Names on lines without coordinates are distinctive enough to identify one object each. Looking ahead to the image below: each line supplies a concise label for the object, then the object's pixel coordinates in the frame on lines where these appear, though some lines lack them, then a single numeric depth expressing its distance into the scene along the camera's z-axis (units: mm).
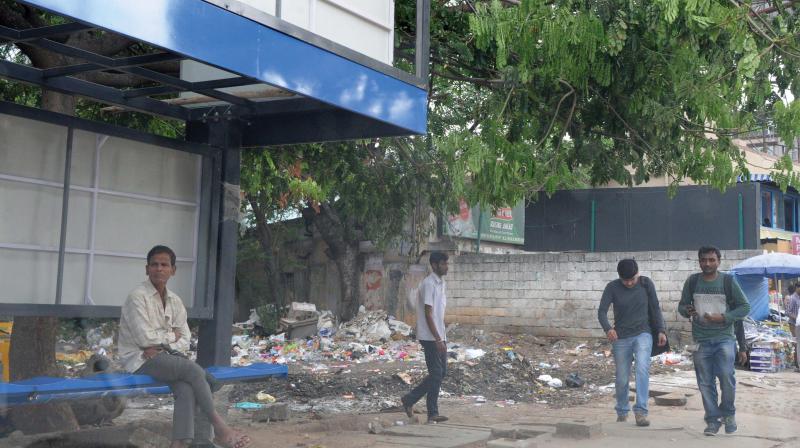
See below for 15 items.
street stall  15312
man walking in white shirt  8906
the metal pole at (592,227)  22656
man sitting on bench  6203
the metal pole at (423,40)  7133
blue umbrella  16078
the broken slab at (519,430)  7883
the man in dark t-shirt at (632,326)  8555
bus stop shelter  5652
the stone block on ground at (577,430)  7941
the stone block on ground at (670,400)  10648
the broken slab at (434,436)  7637
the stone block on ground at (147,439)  7000
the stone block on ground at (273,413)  8883
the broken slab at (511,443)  7225
